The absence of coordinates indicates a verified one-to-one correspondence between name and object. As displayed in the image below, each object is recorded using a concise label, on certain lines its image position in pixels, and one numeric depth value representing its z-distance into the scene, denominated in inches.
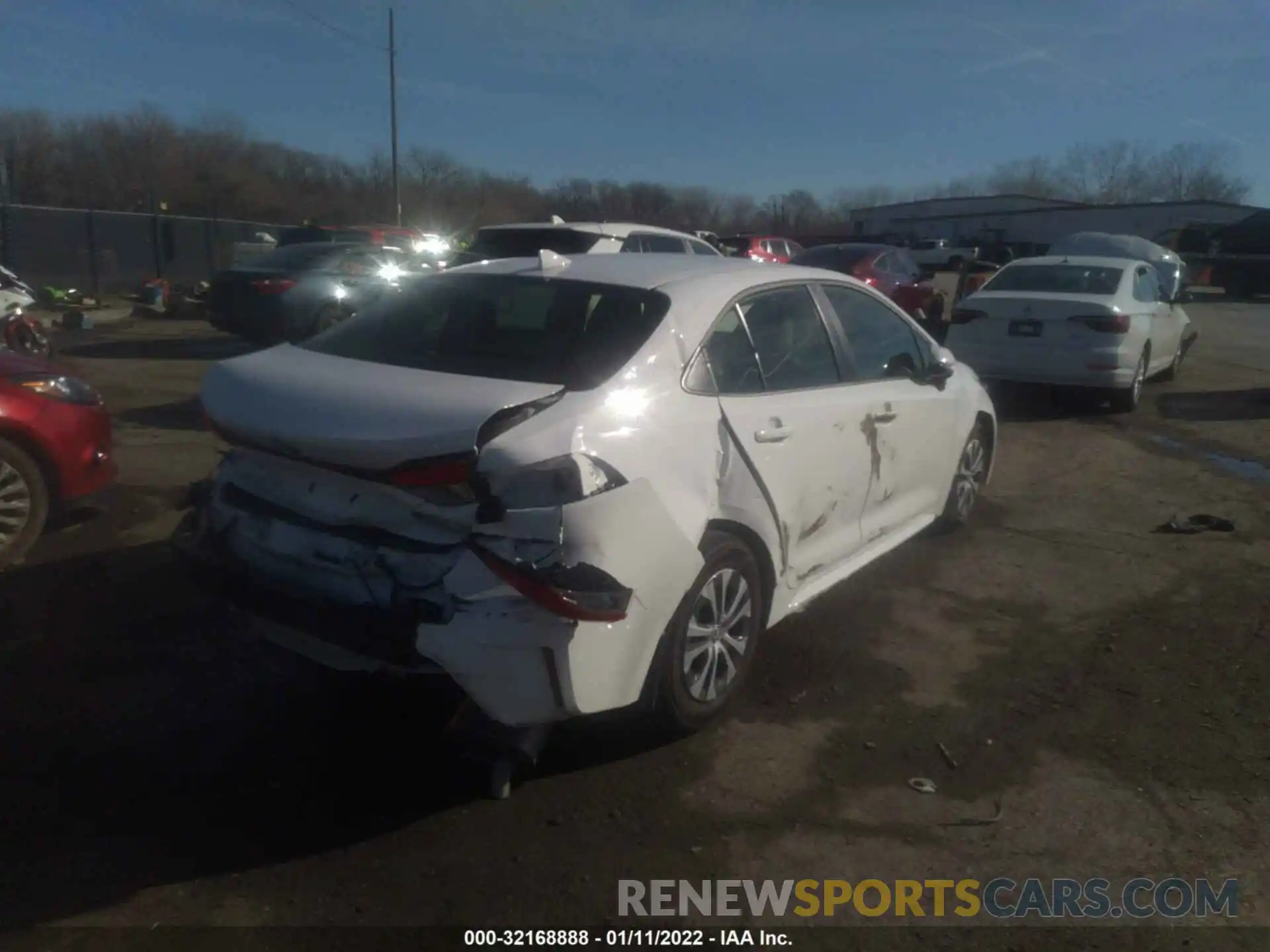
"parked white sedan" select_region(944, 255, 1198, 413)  402.0
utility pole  1299.2
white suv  433.7
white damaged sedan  123.1
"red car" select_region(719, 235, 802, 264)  824.9
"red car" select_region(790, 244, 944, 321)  599.2
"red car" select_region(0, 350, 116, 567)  209.8
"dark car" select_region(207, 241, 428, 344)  523.8
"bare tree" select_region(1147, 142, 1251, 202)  3225.9
